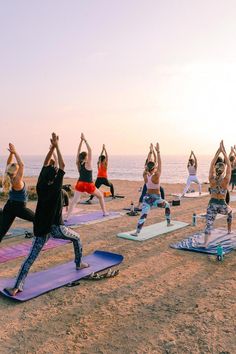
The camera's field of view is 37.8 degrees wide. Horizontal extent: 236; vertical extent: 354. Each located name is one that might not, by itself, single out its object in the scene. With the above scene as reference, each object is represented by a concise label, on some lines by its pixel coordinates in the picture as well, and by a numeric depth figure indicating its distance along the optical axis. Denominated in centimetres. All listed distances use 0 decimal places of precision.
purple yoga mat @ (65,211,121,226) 1159
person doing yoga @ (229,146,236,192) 1580
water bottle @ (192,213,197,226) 1116
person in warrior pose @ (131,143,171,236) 941
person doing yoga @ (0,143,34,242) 740
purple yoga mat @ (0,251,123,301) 583
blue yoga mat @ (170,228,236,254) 820
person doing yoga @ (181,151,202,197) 1789
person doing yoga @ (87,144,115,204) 1541
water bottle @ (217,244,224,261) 750
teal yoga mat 952
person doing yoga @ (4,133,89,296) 554
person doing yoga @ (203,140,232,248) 806
